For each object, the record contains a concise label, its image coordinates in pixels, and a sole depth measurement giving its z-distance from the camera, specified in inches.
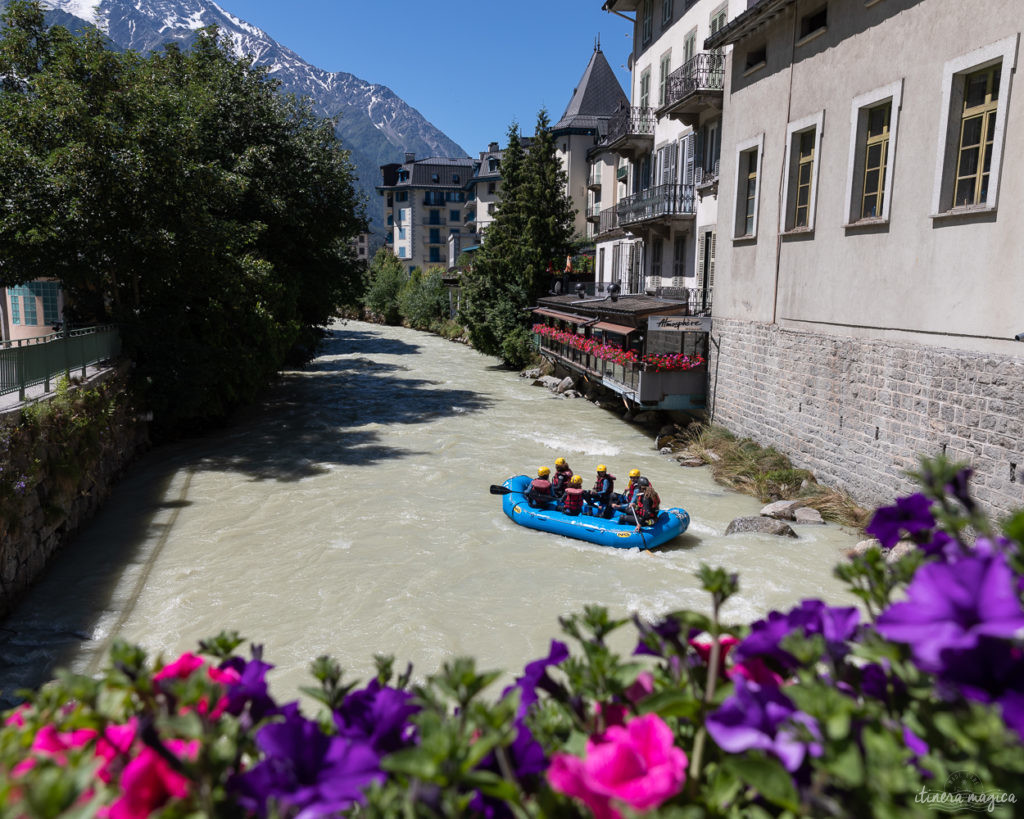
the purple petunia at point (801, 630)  61.4
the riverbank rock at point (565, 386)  1112.2
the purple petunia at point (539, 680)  70.8
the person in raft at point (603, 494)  511.1
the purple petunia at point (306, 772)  53.3
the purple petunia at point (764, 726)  51.6
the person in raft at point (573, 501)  509.7
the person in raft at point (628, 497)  494.6
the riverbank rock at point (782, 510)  528.4
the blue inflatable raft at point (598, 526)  477.7
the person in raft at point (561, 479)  527.8
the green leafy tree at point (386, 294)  2554.1
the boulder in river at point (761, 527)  494.0
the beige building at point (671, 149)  812.0
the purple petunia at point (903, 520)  67.6
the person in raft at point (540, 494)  522.0
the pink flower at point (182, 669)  64.4
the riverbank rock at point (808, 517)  515.5
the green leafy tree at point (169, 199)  589.9
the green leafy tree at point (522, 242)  1331.2
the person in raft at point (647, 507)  480.1
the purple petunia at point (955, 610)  46.7
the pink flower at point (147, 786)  49.2
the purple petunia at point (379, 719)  63.4
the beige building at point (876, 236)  396.2
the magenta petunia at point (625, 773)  50.6
